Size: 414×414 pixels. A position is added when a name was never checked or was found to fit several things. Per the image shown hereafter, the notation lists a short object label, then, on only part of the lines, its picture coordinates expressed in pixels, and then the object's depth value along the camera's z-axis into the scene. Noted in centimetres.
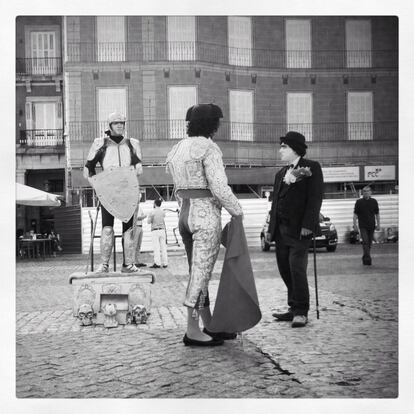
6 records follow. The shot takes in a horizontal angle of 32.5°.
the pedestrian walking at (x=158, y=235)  1328
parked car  1415
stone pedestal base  644
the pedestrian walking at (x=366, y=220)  1085
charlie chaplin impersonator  591
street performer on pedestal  652
